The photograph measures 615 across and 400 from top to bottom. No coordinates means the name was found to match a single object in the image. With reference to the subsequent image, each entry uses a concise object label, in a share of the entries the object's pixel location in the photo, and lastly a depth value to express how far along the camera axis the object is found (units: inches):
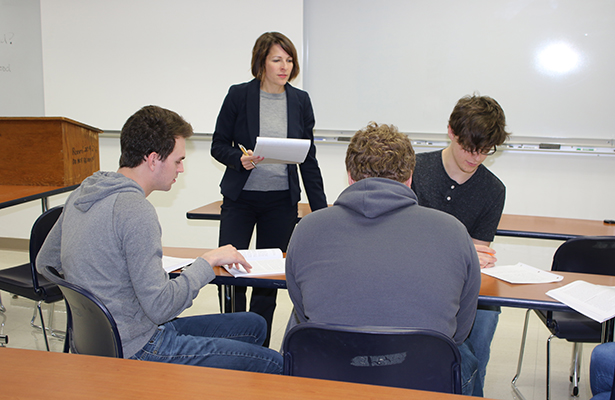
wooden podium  103.2
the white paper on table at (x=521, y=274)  61.9
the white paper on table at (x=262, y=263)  62.8
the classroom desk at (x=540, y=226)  98.0
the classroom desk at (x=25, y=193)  91.4
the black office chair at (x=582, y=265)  74.4
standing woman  88.4
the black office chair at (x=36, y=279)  78.8
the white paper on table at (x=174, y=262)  64.4
